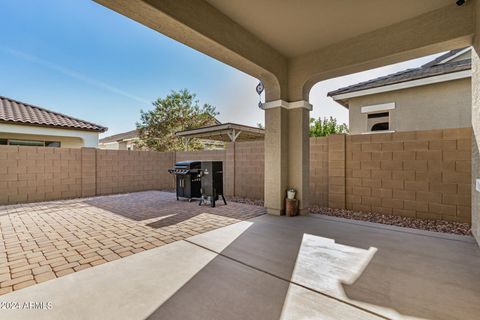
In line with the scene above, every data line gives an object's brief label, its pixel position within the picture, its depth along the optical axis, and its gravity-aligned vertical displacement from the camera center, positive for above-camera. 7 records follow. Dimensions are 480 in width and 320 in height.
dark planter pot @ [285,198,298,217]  5.16 -1.09
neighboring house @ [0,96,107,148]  9.06 +1.41
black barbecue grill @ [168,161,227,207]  6.48 -0.61
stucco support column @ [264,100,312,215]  5.30 +0.18
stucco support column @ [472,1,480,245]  3.29 +0.50
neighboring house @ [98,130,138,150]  18.88 +1.78
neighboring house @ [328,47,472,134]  6.64 +1.99
